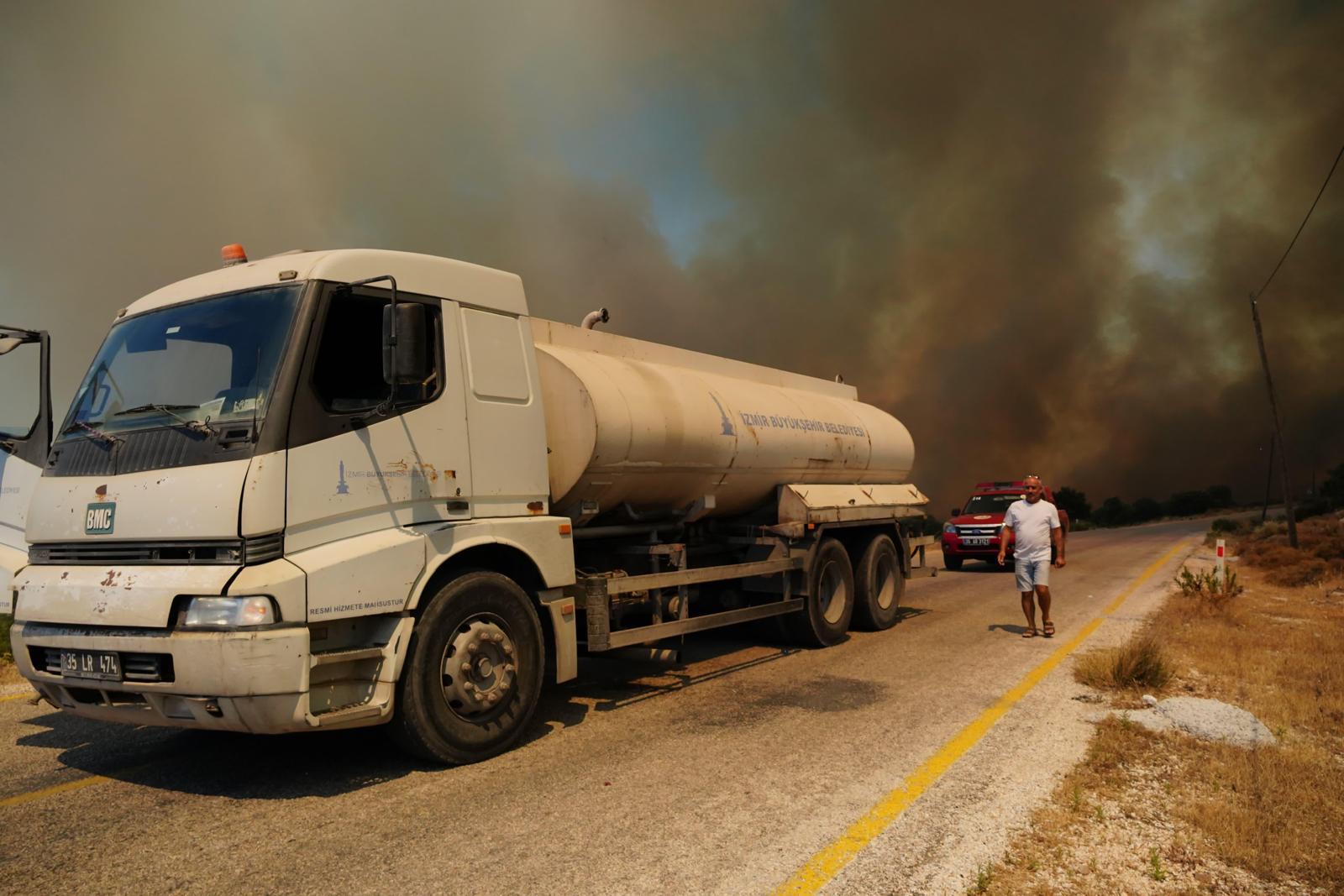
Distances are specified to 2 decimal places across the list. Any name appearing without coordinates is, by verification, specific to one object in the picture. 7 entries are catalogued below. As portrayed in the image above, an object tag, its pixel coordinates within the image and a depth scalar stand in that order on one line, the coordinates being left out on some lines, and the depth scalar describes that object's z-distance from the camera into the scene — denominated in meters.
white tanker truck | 4.29
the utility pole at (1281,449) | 24.55
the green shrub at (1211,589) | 11.40
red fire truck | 18.78
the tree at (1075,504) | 81.62
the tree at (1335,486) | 76.14
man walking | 9.76
